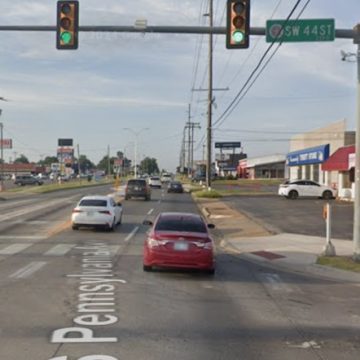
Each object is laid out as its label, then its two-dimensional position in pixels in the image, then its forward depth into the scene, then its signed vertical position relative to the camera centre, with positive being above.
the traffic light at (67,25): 15.38 +3.54
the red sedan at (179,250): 13.79 -1.72
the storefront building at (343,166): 44.28 +0.58
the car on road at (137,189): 51.09 -1.50
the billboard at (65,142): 123.15 +5.43
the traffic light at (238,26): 15.18 +3.52
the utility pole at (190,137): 130.84 +7.36
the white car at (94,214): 24.25 -1.71
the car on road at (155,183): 88.88 -1.72
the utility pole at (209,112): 55.31 +5.28
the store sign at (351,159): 42.05 +1.01
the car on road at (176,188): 69.81 -1.87
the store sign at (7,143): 140.19 +5.55
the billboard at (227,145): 182.56 +7.94
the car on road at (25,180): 95.33 -1.76
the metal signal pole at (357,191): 16.09 -0.44
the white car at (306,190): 51.31 -1.35
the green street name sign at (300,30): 15.80 +3.63
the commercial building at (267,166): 136.25 +1.41
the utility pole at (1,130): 80.47 +4.83
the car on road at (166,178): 125.94 -1.45
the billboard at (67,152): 121.19 +3.31
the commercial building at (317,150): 51.12 +2.19
